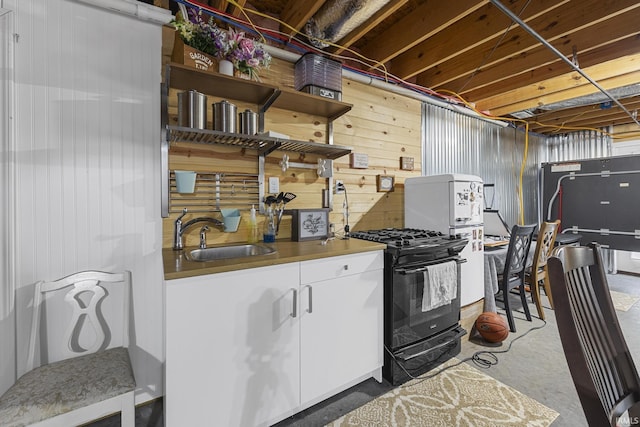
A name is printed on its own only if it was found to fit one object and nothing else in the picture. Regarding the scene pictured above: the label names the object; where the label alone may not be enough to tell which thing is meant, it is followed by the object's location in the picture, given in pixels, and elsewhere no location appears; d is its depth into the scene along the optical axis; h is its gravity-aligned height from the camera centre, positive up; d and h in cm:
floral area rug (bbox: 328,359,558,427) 163 -122
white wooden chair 111 -74
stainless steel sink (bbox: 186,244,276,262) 184 -27
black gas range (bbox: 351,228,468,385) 194 -70
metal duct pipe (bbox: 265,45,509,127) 221 +126
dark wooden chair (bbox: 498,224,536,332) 267 -55
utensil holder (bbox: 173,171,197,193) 185 +21
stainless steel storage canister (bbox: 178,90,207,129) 168 +63
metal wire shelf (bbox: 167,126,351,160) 173 +50
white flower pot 179 +93
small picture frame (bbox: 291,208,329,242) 218 -9
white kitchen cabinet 130 -68
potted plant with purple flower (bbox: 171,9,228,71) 169 +107
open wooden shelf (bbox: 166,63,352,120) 171 +85
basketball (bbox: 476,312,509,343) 243 -102
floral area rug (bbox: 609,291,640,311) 337 -115
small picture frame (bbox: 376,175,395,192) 291 +31
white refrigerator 256 -2
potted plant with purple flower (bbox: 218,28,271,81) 179 +104
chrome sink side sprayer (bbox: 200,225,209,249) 190 -17
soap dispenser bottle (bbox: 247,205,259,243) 210 -12
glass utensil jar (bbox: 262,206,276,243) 212 -13
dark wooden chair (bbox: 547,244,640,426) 75 -40
